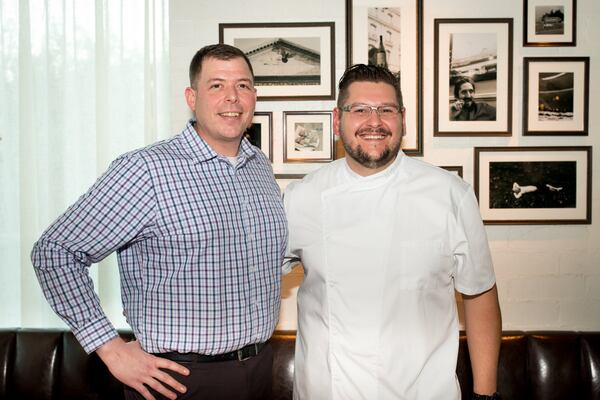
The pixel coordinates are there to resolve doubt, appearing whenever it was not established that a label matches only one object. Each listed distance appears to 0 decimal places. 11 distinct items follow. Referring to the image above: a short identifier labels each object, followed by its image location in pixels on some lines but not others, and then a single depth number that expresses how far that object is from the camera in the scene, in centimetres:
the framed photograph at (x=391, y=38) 266
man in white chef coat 183
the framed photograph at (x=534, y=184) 269
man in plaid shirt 169
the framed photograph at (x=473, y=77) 267
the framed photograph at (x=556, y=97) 267
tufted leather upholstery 249
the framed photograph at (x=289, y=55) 267
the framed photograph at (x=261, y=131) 270
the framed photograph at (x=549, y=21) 265
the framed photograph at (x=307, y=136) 270
